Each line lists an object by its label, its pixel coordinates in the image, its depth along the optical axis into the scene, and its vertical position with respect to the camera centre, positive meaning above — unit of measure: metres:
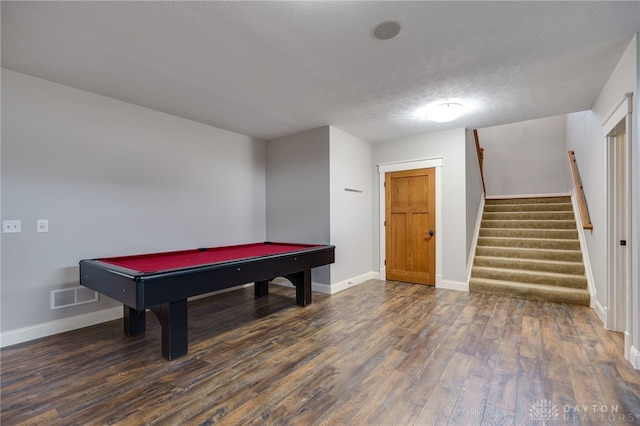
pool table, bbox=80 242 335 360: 2.09 -0.53
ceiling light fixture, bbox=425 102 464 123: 3.47 +1.25
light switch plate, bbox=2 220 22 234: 2.63 -0.11
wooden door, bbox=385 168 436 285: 4.73 -0.24
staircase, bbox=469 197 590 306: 3.93 -0.68
